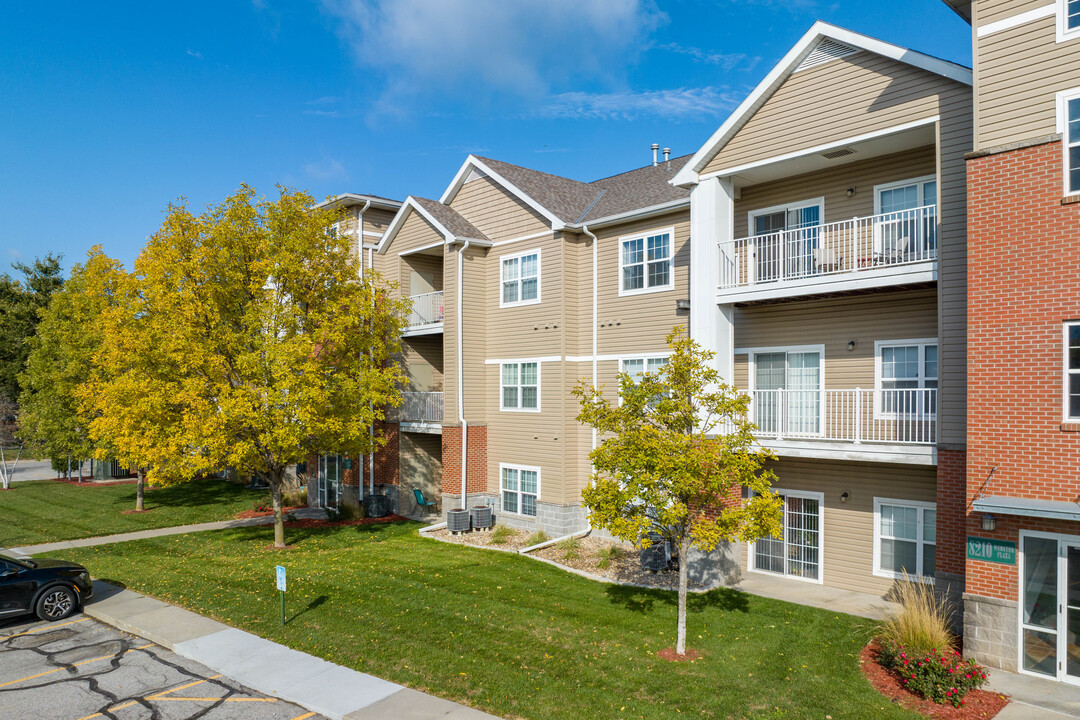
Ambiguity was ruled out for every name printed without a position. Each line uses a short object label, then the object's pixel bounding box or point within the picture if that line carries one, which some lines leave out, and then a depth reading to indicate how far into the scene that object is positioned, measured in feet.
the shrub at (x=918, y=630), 33.73
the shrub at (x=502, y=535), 66.85
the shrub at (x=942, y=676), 31.40
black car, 43.52
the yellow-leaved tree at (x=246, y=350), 58.70
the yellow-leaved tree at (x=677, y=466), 35.76
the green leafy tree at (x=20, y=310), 151.53
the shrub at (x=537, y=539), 65.05
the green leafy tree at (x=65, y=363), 86.63
